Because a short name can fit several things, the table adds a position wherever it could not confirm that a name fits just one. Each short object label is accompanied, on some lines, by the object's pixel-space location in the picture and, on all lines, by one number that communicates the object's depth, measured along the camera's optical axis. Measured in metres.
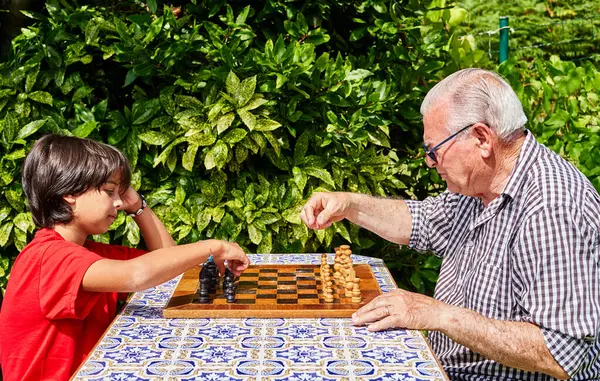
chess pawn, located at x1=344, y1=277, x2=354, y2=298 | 3.02
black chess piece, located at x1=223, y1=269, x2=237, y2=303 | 2.98
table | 2.29
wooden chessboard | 2.84
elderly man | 2.54
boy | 2.75
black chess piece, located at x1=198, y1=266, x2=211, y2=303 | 2.98
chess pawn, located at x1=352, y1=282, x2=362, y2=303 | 2.95
